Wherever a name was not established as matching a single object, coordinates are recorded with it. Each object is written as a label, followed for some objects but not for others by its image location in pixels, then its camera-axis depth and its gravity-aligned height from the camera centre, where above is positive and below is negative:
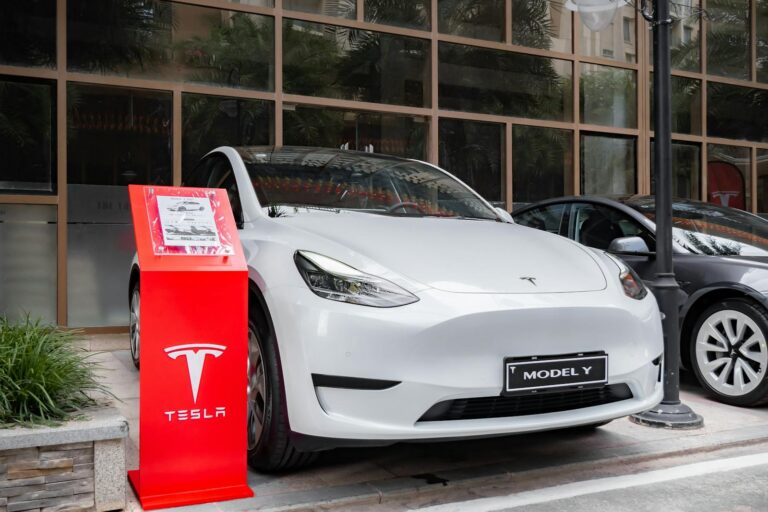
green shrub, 2.97 -0.49
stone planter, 2.81 -0.79
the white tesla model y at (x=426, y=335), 2.93 -0.31
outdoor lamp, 5.95 +1.94
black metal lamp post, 4.47 +0.07
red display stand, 3.00 -0.39
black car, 4.87 -0.12
